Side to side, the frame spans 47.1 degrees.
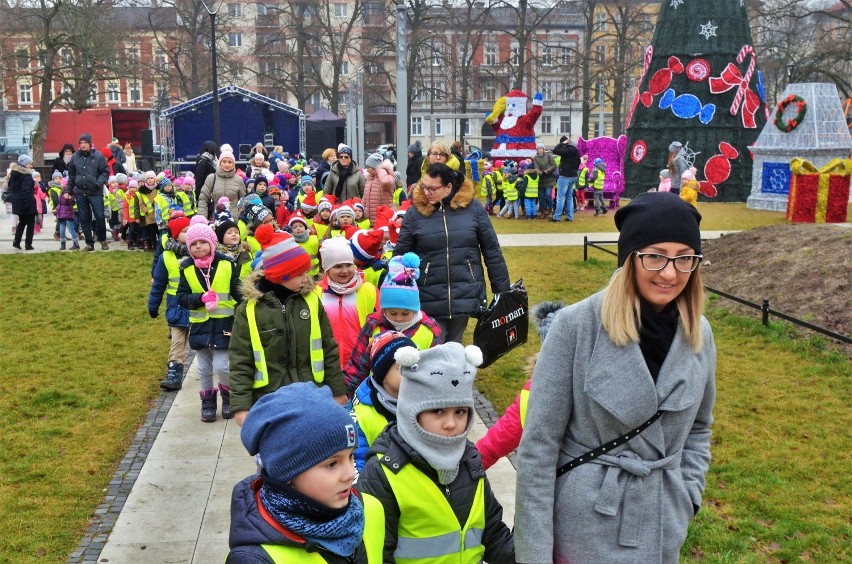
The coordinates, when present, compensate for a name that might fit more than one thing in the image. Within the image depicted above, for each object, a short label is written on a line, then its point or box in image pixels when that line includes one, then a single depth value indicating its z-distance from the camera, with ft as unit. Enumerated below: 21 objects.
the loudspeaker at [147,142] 137.08
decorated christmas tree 86.79
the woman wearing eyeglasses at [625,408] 9.45
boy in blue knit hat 8.54
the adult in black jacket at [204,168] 58.59
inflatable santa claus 94.22
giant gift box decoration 68.95
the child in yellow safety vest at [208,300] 25.70
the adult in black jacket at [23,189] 60.54
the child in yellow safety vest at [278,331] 17.69
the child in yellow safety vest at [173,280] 27.96
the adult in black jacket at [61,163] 82.14
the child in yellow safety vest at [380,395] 14.26
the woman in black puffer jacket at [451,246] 23.06
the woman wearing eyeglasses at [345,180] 44.57
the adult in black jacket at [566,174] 73.10
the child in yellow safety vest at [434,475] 11.12
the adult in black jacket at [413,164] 70.69
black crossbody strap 9.50
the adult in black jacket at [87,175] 58.07
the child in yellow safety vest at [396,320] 17.70
